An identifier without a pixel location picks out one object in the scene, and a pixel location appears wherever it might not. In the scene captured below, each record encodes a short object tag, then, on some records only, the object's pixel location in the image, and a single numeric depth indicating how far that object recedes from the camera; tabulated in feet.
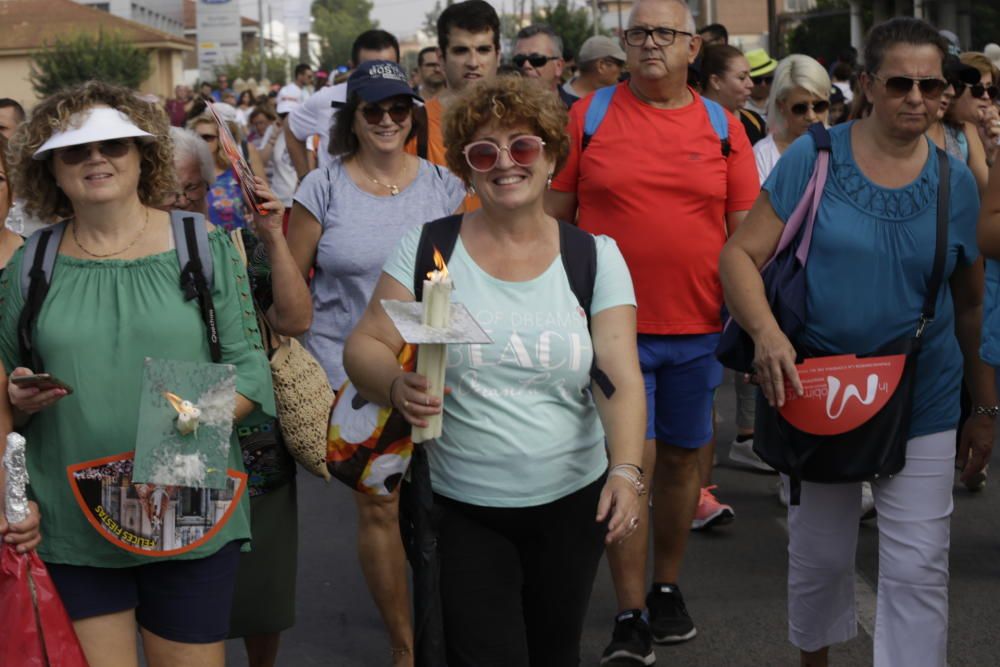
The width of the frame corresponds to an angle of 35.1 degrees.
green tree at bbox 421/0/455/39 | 369.91
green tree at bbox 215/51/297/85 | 235.63
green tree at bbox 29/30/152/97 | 218.59
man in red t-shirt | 18.48
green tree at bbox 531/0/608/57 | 221.66
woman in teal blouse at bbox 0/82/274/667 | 12.50
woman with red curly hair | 12.41
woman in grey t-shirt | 17.90
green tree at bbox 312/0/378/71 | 459.32
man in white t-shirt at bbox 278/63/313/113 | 59.47
